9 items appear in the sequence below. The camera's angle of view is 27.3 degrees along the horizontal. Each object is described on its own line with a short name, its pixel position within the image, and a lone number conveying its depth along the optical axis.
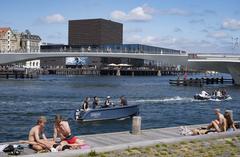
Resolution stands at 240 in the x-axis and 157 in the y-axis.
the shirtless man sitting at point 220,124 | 22.55
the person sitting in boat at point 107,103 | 37.26
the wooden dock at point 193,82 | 104.44
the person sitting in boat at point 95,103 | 36.79
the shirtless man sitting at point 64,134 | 18.03
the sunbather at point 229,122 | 23.05
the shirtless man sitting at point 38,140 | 17.36
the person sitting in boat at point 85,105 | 35.81
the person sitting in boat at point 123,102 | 38.28
